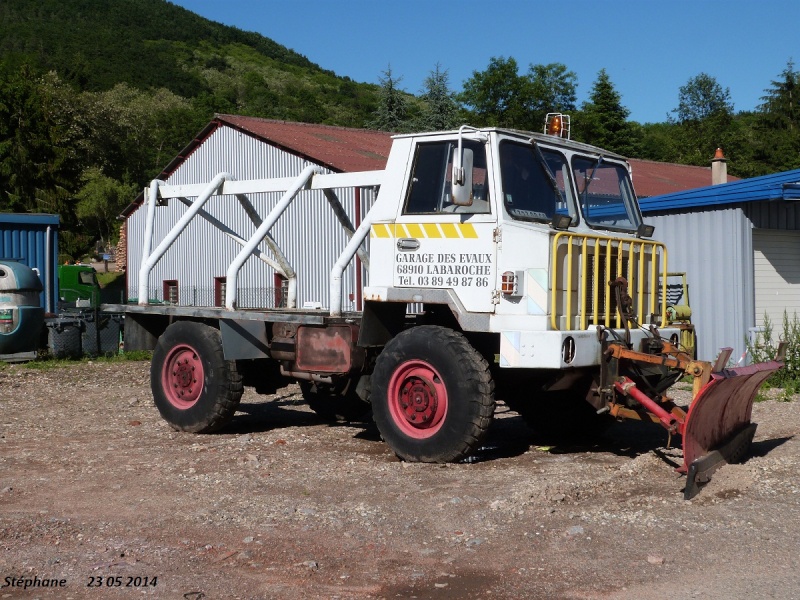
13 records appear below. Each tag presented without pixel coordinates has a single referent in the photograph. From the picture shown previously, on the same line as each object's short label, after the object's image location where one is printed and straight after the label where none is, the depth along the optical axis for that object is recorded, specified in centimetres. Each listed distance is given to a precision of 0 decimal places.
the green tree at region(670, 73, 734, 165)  6628
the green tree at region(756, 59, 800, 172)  5831
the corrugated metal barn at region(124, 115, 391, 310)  2466
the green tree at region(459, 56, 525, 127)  5684
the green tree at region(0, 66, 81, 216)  4769
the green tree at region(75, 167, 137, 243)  5862
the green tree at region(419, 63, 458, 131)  5400
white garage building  1430
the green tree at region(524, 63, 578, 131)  5794
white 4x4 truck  768
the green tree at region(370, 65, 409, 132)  5547
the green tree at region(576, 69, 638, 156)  5550
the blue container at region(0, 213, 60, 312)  2070
